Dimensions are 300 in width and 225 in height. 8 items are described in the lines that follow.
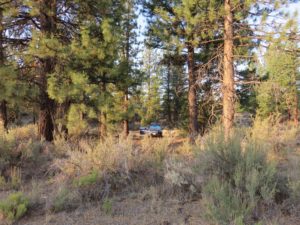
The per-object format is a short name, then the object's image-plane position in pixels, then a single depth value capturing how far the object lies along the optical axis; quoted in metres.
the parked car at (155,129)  25.89
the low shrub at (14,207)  4.42
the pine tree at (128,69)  10.97
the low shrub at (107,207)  4.71
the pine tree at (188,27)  10.01
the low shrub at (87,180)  5.23
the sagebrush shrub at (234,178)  3.99
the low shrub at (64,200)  4.83
